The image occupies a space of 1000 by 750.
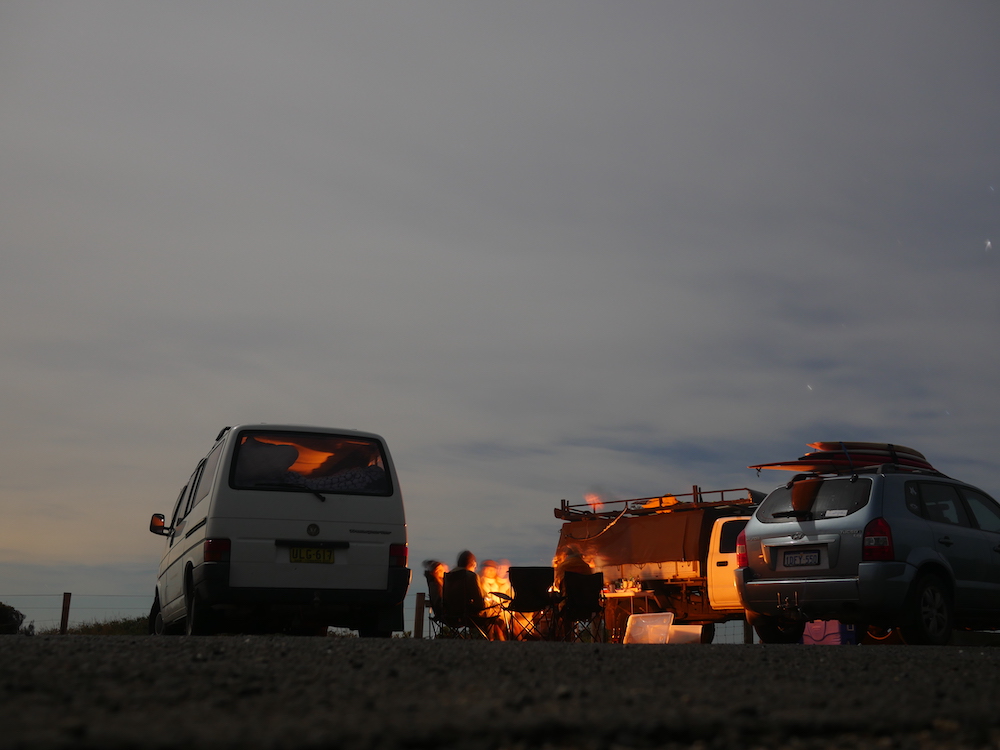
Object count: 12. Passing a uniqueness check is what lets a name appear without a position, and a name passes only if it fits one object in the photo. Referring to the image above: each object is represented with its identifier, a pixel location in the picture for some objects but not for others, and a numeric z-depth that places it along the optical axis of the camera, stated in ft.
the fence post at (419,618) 57.41
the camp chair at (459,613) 44.75
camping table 56.59
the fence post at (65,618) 64.69
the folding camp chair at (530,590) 45.39
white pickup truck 53.93
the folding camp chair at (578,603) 45.03
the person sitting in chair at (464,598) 44.75
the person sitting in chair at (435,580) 48.38
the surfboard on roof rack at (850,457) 34.94
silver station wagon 30.68
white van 28.45
